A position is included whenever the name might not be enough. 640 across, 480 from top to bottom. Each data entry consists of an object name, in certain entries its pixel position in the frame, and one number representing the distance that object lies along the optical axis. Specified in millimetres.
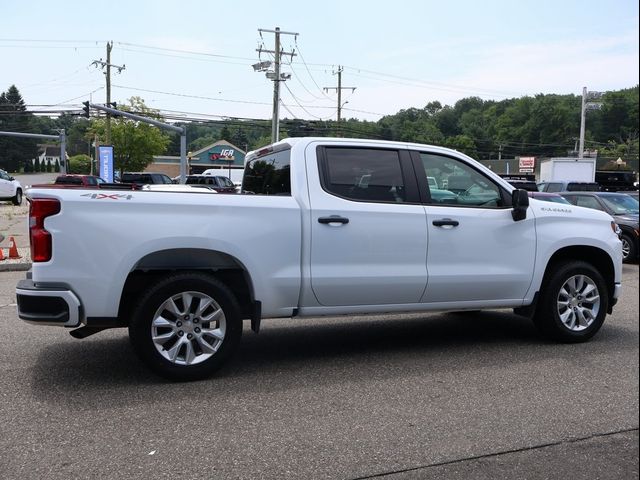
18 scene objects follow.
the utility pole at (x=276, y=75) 38625
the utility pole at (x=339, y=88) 54750
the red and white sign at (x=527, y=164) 60250
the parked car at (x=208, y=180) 32500
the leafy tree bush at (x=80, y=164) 63719
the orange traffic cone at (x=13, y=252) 12109
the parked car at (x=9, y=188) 26516
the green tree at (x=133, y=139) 55656
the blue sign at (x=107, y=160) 35906
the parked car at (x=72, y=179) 25453
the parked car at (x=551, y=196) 15415
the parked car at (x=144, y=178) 30691
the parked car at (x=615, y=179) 32694
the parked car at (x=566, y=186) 23781
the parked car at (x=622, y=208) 12820
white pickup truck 4387
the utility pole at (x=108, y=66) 47906
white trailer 31938
